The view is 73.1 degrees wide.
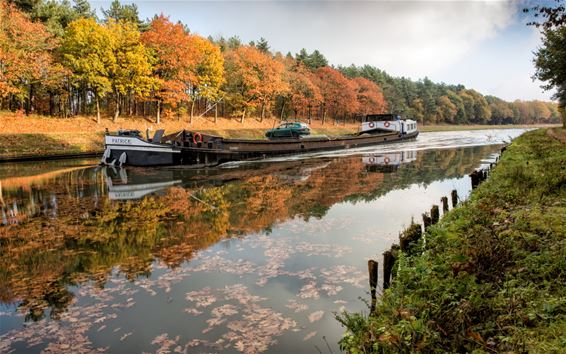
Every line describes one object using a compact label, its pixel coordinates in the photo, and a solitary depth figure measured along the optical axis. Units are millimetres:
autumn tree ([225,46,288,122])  59500
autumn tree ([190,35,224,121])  53156
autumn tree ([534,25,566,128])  28452
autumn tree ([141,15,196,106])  48438
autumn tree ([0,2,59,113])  35750
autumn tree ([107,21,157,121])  44844
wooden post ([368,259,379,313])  6027
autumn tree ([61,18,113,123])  42000
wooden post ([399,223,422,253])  7312
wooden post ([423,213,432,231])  9117
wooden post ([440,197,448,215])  10930
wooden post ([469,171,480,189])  14977
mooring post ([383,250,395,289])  6410
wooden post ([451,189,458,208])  12180
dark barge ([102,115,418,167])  28094
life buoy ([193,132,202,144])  29188
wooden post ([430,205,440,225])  9328
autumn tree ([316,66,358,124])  79125
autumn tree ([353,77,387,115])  90750
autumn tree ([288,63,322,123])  68375
